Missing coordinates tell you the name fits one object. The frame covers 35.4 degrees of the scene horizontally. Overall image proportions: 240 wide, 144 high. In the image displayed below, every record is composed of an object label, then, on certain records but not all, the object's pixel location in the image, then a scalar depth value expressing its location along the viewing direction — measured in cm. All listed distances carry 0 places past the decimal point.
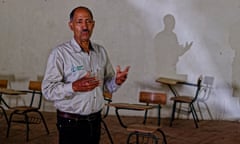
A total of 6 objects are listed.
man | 214
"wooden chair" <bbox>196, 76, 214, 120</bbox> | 652
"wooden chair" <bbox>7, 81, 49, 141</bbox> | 471
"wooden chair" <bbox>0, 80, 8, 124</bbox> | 534
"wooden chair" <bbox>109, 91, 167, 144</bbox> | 388
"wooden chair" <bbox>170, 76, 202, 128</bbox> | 581
